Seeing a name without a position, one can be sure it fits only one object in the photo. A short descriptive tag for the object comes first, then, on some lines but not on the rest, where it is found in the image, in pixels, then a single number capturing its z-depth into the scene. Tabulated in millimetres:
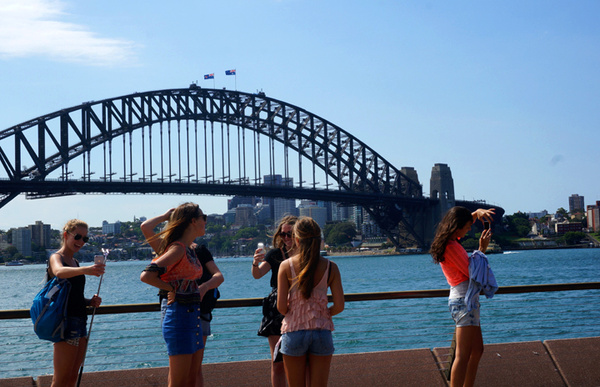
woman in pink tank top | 3721
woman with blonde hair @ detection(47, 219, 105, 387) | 3988
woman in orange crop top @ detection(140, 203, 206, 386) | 3791
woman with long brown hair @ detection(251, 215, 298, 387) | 4254
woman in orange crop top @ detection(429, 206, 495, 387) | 4352
